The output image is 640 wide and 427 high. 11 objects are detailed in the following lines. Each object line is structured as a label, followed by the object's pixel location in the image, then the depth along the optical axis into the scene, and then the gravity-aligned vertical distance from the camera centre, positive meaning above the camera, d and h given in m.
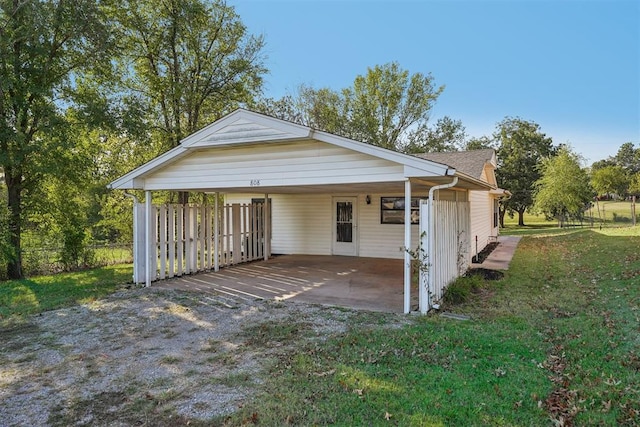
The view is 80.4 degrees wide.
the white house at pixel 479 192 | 11.91 +0.94
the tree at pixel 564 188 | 23.03 +1.55
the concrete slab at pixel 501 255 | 10.20 -1.38
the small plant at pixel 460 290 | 6.45 -1.38
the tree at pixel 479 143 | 32.97 +6.27
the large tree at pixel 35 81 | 9.52 +3.62
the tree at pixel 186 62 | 13.08 +5.74
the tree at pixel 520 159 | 30.51 +4.50
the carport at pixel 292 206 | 6.09 +0.24
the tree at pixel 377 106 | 27.75 +8.10
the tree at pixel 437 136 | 29.14 +6.05
